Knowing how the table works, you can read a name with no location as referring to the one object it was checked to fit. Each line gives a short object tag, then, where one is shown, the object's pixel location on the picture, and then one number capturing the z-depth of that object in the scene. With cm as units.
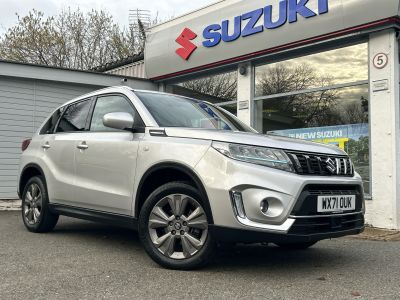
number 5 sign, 795
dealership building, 789
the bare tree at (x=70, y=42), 2566
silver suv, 394
